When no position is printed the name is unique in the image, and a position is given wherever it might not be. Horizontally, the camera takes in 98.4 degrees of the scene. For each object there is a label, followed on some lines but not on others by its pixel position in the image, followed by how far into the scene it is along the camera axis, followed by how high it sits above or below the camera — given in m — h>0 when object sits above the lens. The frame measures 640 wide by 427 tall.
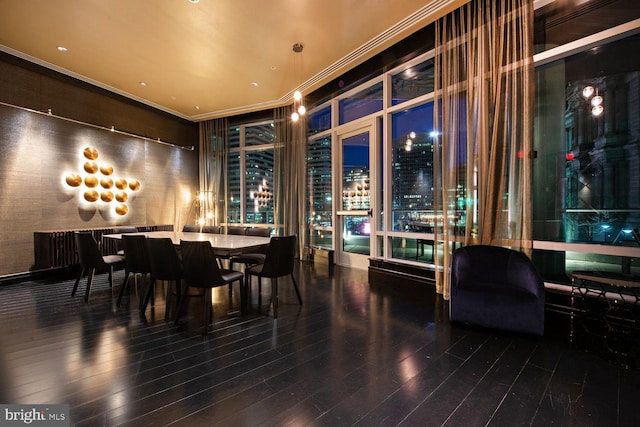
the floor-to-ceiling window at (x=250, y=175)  7.05 +0.98
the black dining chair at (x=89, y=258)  3.44 -0.56
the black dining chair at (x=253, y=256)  3.88 -0.63
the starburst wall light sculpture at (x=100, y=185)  5.08 +0.57
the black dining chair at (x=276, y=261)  2.91 -0.54
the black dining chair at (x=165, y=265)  2.79 -0.53
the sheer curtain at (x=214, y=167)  7.25 +1.21
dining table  2.85 -0.34
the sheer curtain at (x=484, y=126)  2.93 +0.97
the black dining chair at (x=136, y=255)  3.09 -0.48
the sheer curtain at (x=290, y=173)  6.12 +0.88
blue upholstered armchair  2.40 -0.74
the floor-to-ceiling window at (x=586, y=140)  2.68 +0.73
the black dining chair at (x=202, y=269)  2.57 -0.53
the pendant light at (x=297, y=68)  3.73 +2.49
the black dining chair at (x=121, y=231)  4.74 -0.30
